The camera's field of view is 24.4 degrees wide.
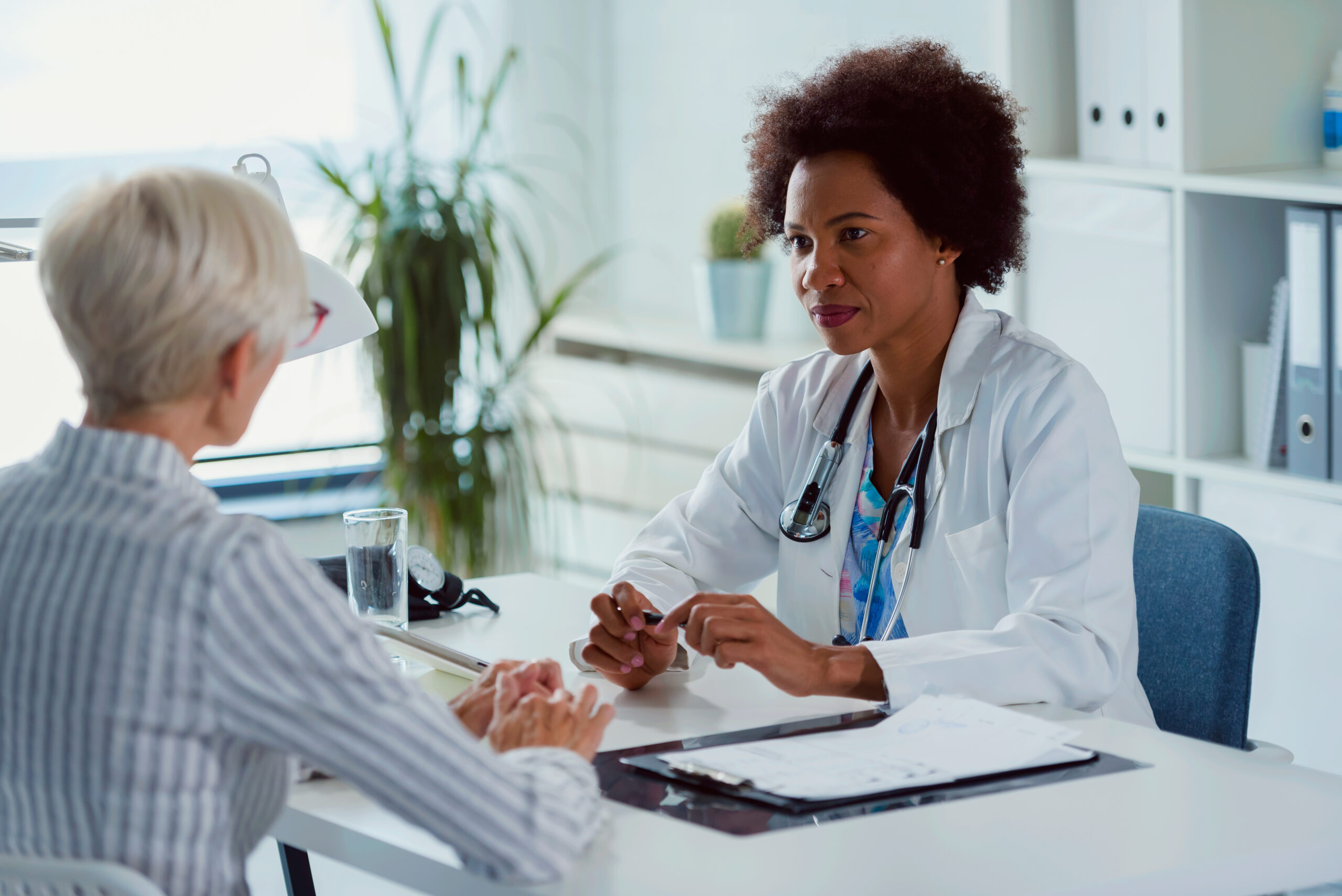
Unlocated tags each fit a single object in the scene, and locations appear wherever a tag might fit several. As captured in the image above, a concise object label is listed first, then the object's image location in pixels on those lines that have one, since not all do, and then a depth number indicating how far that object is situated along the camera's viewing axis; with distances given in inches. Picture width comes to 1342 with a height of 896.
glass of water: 150.7
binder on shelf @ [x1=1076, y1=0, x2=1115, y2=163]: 224.2
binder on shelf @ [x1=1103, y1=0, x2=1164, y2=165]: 218.1
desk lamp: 119.4
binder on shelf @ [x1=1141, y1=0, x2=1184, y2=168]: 209.7
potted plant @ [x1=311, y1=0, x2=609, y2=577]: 292.6
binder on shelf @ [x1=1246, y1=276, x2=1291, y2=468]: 207.0
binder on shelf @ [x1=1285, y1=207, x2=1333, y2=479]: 196.9
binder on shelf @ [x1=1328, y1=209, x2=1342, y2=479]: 194.3
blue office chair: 148.5
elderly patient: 84.9
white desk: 94.8
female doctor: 137.6
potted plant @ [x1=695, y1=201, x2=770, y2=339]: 306.0
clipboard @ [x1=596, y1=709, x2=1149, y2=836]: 103.7
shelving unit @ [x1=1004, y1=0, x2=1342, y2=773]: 202.8
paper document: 108.8
